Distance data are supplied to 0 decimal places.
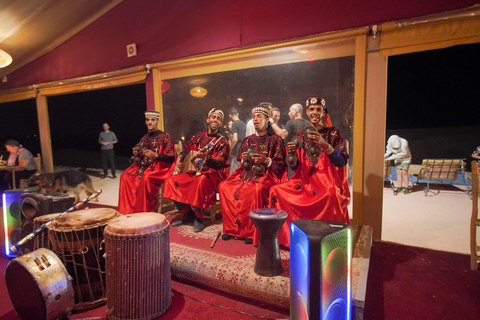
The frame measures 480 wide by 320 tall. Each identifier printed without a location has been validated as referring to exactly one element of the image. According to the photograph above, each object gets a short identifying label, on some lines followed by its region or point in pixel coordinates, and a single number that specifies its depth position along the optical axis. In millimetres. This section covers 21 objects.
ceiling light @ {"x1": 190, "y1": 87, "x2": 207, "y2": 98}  4582
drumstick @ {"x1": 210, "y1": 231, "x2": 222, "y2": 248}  2873
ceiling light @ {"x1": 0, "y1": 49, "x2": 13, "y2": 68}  5059
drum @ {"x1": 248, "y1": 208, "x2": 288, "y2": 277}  2203
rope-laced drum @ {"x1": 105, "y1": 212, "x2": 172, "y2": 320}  1912
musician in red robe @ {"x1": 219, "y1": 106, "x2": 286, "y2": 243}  2965
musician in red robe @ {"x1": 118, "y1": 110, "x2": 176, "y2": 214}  3678
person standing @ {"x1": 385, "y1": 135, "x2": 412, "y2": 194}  6629
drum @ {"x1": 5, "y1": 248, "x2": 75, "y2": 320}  1748
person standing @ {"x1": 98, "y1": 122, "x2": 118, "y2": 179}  9008
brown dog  4605
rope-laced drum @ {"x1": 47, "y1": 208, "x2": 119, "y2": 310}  2123
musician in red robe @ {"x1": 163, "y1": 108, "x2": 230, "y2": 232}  3329
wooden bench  6434
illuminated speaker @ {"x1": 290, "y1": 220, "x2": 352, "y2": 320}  1368
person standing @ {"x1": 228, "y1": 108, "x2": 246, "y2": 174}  4340
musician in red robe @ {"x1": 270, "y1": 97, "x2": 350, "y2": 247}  2572
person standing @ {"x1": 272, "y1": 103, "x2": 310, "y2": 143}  3877
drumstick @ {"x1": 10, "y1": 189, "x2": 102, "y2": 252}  2078
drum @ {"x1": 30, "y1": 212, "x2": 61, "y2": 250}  2281
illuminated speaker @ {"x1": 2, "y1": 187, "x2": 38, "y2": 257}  3062
